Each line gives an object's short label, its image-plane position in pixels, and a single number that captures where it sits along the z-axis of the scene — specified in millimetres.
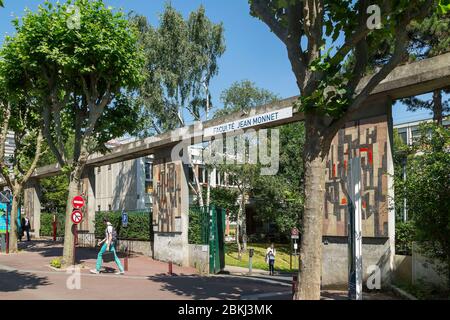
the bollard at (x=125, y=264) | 17044
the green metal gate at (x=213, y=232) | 18453
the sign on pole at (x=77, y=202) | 16534
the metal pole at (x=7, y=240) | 22848
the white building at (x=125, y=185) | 38938
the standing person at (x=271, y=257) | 24328
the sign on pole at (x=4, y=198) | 23375
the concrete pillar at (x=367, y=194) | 12508
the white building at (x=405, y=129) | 56431
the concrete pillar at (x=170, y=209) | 19641
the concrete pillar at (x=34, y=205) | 34094
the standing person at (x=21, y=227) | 29802
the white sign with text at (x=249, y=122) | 15234
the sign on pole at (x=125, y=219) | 23859
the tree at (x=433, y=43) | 20545
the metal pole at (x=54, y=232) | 31489
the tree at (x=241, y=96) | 36984
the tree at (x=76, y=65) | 16391
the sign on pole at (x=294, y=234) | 28184
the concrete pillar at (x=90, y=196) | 27703
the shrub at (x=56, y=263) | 17355
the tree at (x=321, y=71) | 8258
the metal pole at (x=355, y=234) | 8047
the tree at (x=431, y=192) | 10234
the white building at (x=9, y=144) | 40969
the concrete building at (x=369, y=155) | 12008
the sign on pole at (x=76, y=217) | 16286
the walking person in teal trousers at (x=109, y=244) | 15641
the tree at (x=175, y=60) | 30922
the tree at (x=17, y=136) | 22889
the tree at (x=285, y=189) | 36500
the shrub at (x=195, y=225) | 19078
